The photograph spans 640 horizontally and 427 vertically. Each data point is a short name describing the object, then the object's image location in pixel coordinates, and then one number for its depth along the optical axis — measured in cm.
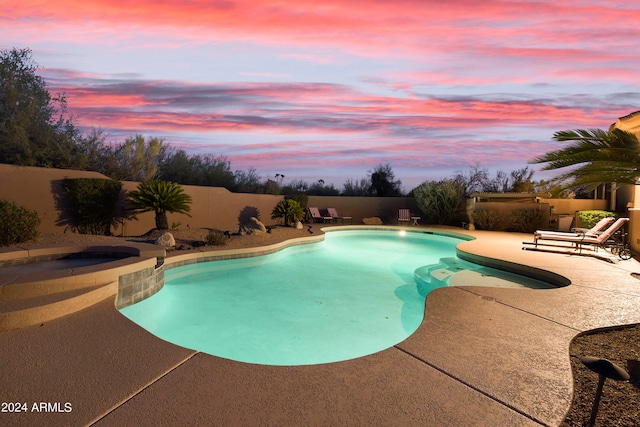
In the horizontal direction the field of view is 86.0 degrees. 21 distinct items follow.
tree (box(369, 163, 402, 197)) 1906
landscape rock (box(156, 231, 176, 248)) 730
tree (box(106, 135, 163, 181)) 1119
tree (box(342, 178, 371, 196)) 1934
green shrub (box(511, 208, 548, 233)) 1139
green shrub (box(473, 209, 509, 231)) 1227
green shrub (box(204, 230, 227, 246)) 799
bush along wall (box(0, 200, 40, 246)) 581
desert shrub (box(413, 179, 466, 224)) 1399
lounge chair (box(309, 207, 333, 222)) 1440
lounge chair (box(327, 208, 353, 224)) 1473
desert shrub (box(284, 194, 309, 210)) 1377
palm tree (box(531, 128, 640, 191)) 341
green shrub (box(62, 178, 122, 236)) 795
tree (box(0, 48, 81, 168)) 834
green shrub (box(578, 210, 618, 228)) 996
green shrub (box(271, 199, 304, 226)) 1173
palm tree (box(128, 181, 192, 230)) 836
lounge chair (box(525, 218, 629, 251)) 705
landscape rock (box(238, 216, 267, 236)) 927
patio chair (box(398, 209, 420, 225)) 1455
